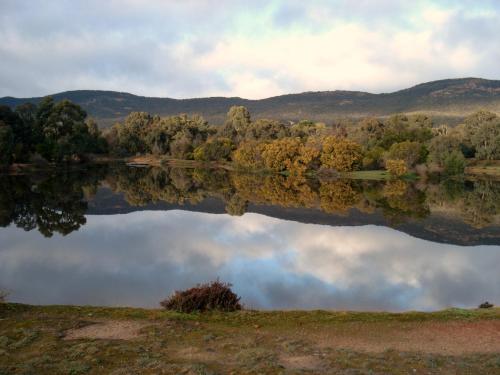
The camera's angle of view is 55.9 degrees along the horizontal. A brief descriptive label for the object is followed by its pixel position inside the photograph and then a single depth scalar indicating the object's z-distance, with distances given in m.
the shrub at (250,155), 78.25
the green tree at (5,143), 56.88
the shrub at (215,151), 89.25
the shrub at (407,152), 70.81
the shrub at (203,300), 12.38
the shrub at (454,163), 70.12
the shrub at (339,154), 70.69
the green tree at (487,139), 78.00
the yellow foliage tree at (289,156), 71.81
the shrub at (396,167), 68.01
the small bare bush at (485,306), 14.31
